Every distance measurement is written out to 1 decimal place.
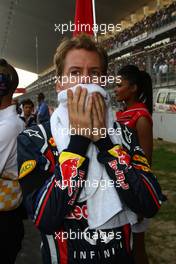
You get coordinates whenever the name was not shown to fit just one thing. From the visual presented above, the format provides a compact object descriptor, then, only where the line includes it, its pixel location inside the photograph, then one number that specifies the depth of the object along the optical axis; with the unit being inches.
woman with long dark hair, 93.3
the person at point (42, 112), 399.9
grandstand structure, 509.4
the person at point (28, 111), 311.7
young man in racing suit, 48.8
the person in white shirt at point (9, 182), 80.0
